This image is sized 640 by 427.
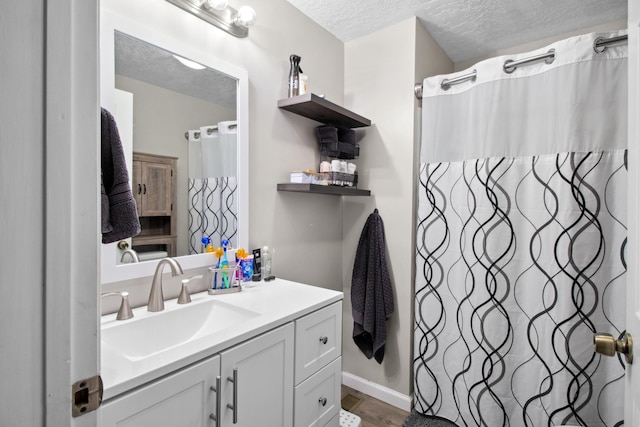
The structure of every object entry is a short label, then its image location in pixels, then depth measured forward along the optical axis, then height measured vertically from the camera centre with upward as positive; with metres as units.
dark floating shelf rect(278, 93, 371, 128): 1.65 +0.54
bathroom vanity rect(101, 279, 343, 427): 0.77 -0.45
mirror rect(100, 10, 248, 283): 1.15 +0.28
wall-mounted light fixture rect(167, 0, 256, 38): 1.33 +0.84
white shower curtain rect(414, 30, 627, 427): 1.45 -0.15
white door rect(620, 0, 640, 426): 0.74 -0.02
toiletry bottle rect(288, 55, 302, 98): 1.72 +0.71
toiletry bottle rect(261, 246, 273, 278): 1.62 -0.28
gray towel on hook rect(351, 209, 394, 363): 1.95 -0.51
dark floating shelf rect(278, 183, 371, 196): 1.67 +0.11
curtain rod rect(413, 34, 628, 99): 1.43 +0.75
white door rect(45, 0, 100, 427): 0.41 -0.01
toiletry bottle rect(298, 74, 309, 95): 1.74 +0.67
